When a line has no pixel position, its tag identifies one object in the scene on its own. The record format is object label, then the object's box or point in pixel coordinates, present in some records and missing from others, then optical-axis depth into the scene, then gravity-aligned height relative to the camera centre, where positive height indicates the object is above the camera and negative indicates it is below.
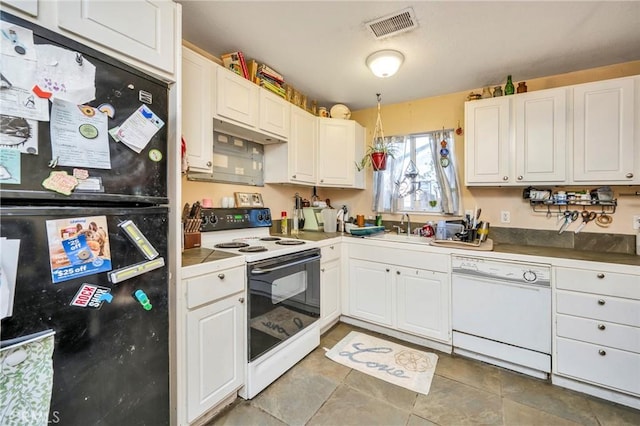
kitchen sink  2.50 -0.28
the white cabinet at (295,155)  2.66 +0.55
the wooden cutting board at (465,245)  2.20 -0.30
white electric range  1.74 -0.58
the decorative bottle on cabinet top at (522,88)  2.34 +1.04
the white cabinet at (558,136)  1.96 +0.58
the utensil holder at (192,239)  1.90 -0.21
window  2.86 +0.35
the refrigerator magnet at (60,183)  0.85 +0.09
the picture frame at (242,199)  2.46 +0.10
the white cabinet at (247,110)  1.94 +0.80
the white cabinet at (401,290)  2.29 -0.73
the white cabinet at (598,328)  1.68 -0.78
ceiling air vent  1.69 +1.21
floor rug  1.96 -1.21
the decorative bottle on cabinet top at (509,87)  2.35 +1.05
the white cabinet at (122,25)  0.91 +0.71
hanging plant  3.10 +0.79
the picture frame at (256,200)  2.61 +0.10
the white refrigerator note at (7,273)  0.75 -0.17
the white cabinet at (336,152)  3.02 +0.65
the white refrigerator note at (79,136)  0.87 +0.25
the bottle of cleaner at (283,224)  2.98 -0.15
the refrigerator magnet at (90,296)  0.90 -0.29
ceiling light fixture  2.06 +1.15
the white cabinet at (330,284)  2.47 -0.71
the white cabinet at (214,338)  1.42 -0.72
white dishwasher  1.94 -0.79
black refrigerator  0.78 -0.12
